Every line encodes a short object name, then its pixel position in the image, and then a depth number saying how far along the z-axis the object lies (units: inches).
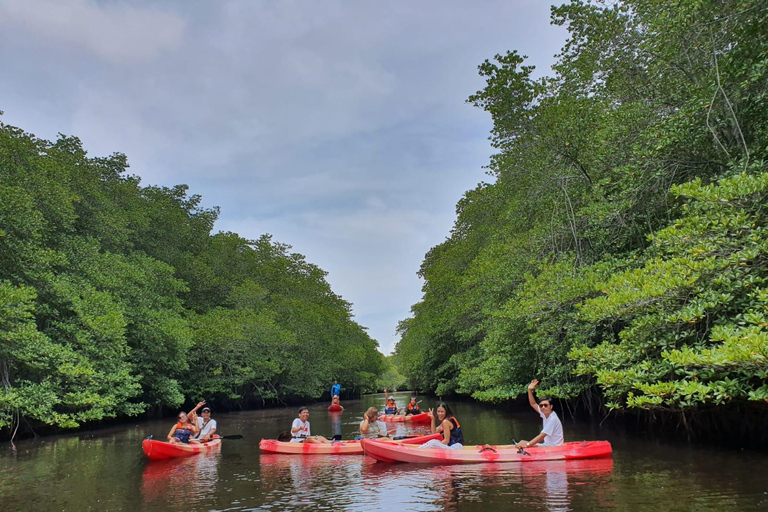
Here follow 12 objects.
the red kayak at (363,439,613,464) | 344.2
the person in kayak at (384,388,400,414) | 874.0
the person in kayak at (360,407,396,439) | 512.4
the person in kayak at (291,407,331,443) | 467.3
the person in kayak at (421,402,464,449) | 376.8
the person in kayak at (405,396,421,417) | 807.1
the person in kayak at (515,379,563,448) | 358.0
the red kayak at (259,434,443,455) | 432.8
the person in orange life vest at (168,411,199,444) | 484.7
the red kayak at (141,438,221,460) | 415.5
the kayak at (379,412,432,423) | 757.3
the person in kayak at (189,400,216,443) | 507.2
